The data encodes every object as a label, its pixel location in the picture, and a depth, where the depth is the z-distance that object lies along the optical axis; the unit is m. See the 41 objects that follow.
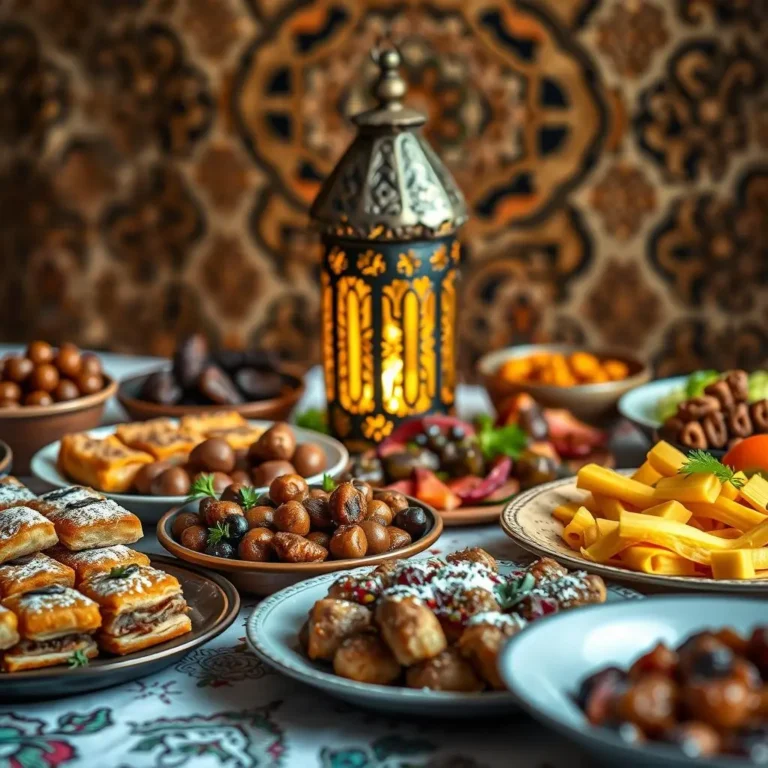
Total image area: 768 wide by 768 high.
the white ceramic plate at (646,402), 1.92
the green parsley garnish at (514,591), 1.12
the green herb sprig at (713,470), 1.39
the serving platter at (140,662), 1.08
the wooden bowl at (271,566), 1.28
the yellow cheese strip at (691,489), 1.36
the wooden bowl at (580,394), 2.13
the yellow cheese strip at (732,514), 1.35
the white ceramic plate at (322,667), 1.00
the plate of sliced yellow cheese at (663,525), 1.27
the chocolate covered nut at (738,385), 1.72
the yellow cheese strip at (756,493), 1.37
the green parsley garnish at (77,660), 1.11
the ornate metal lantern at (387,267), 1.88
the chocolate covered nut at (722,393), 1.70
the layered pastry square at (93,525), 1.27
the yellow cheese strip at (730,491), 1.38
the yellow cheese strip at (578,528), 1.40
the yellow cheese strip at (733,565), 1.26
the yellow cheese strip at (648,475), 1.48
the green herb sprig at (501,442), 1.80
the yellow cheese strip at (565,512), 1.49
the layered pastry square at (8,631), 1.08
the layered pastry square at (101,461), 1.66
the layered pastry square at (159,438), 1.74
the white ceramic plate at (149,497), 1.59
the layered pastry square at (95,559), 1.22
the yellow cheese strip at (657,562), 1.28
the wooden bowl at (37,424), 1.91
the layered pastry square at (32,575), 1.15
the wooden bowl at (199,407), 2.05
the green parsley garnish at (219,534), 1.34
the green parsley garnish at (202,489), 1.48
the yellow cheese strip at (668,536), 1.30
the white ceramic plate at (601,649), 0.83
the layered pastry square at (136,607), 1.14
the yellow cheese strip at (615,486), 1.42
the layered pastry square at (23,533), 1.22
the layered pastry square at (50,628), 1.09
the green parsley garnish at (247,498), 1.40
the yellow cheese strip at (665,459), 1.47
